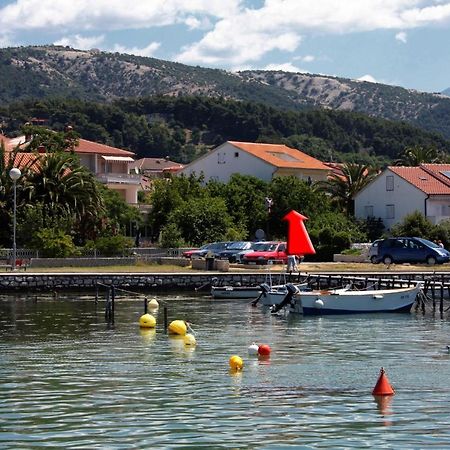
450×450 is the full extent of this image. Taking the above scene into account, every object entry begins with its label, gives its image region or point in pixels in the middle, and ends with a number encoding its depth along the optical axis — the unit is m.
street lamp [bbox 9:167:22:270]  61.97
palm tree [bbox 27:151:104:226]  72.56
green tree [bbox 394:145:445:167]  113.94
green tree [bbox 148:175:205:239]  84.88
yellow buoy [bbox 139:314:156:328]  43.69
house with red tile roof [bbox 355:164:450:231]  89.75
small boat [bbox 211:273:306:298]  57.69
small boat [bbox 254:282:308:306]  51.33
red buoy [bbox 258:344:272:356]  35.06
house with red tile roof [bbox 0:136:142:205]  106.88
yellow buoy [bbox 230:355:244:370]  31.95
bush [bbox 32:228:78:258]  68.25
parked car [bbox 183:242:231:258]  70.81
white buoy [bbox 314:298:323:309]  48.75
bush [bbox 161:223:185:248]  75.75
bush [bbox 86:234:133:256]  70.25
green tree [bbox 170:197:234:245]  78.25
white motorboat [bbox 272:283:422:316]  48.84
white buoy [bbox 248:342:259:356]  35.19
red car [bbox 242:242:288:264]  69.50
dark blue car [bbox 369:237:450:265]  69.75
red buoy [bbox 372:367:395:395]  27.59
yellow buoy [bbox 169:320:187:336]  40.81
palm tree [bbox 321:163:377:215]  99.81
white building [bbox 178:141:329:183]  107.81
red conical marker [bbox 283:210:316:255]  58.69
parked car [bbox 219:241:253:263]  70.56
